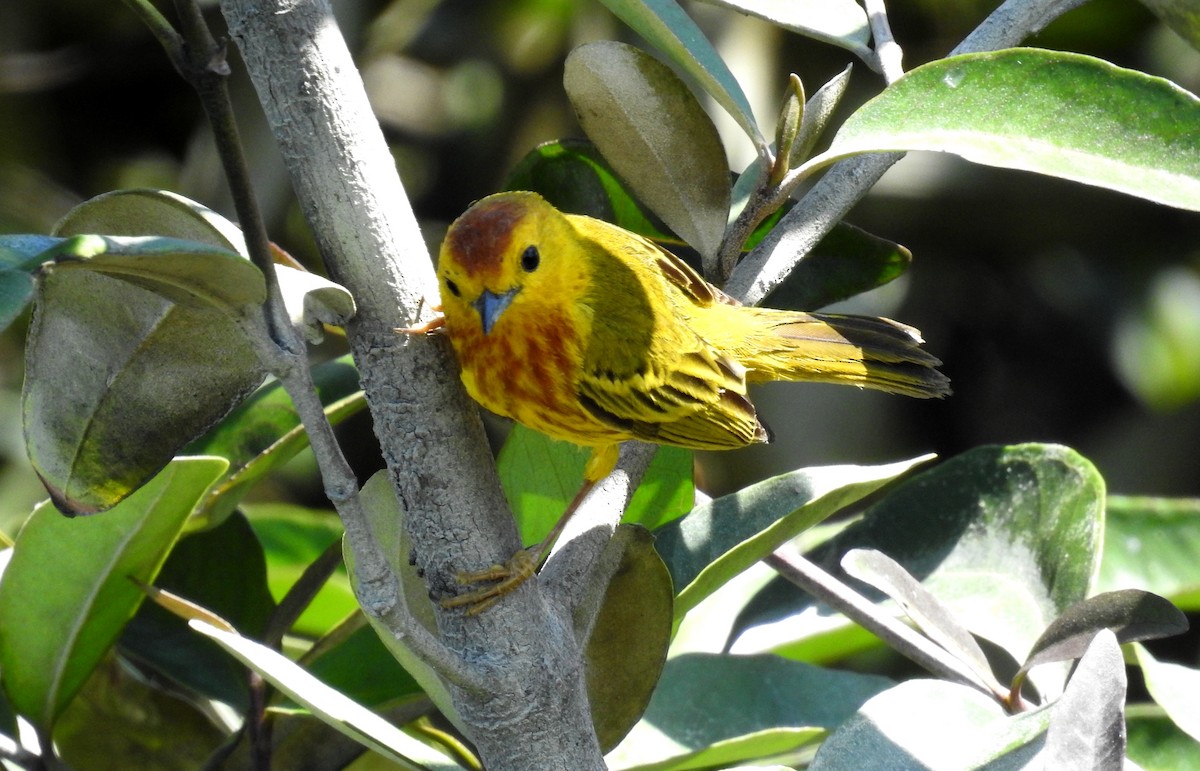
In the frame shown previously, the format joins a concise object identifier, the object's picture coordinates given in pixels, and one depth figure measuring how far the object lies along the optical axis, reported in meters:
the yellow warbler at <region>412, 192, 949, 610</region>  3.24
